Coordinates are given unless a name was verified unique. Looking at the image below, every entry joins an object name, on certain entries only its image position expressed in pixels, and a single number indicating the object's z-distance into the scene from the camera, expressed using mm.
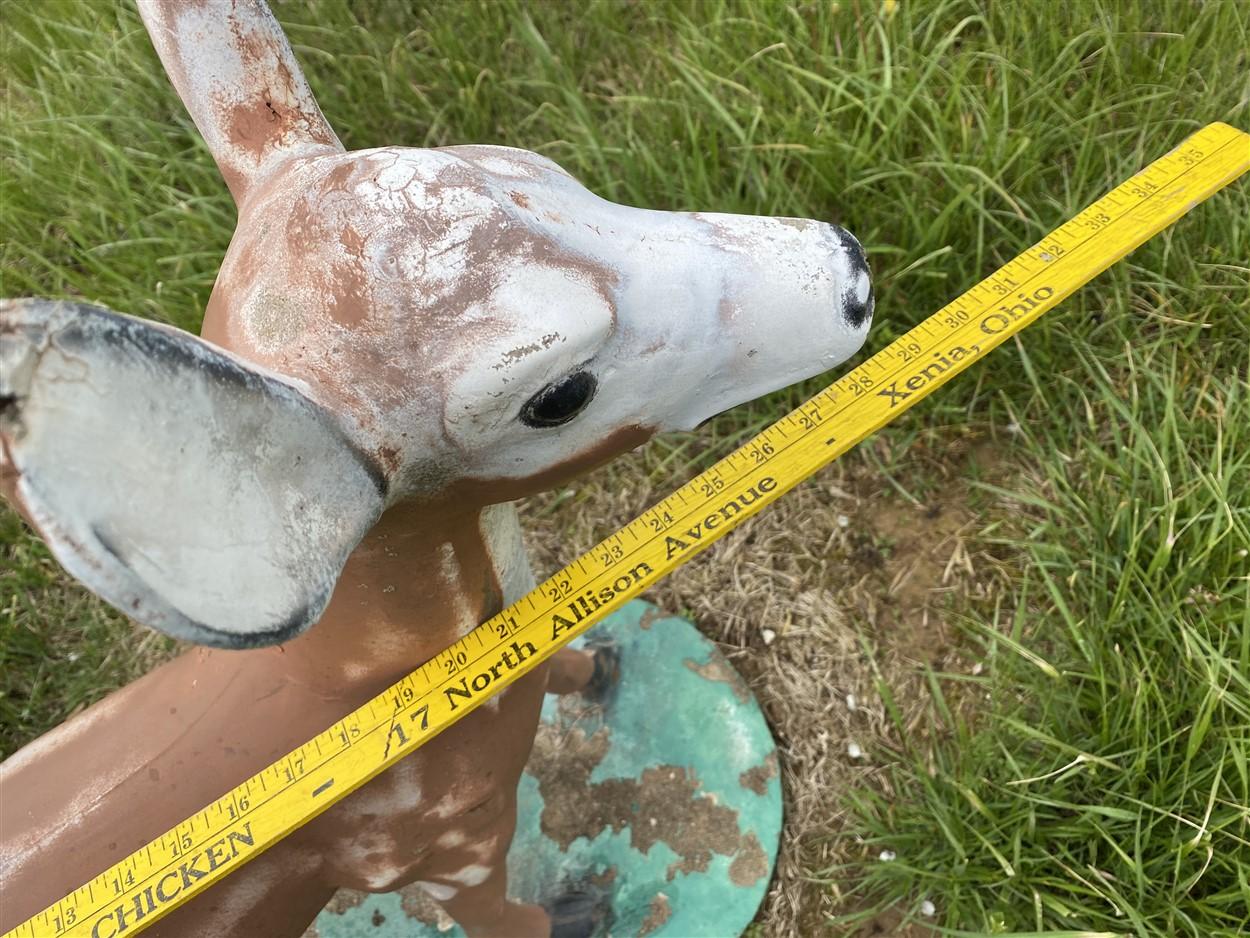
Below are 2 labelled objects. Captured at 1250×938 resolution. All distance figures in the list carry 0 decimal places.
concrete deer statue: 233
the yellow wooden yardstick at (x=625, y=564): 353
